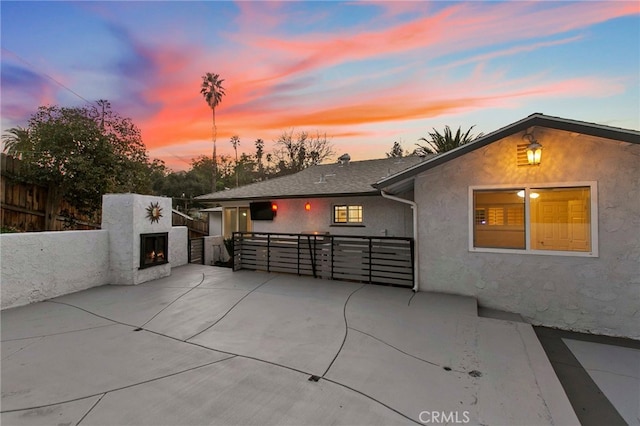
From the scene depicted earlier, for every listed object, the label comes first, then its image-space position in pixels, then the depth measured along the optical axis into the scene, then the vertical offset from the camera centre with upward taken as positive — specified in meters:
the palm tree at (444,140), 15.41 +4.54
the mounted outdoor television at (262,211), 10.62 +0.22
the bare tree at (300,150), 27.44 +7.14
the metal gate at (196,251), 10.42 -1.38
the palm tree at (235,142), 36.88 +10.54
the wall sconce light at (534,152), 5.04 +1.25
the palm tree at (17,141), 9.38 +3.16
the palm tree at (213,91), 30.08 +14.39
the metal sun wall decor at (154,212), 7.50 +0.11
